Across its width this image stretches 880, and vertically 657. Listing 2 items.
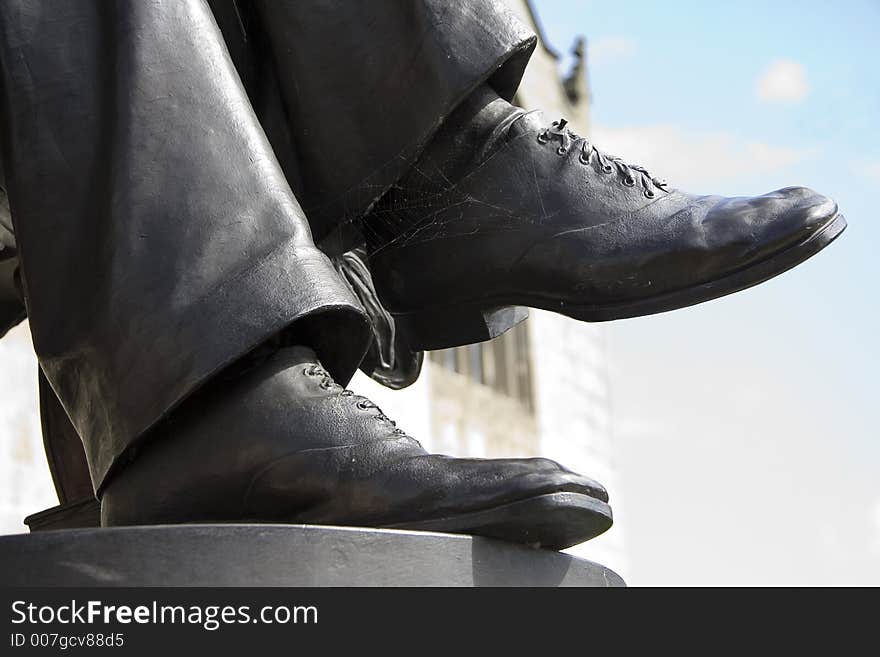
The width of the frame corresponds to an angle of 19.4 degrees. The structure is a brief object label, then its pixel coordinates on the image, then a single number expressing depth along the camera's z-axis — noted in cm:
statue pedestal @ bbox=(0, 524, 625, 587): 170
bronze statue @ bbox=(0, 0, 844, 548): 180
